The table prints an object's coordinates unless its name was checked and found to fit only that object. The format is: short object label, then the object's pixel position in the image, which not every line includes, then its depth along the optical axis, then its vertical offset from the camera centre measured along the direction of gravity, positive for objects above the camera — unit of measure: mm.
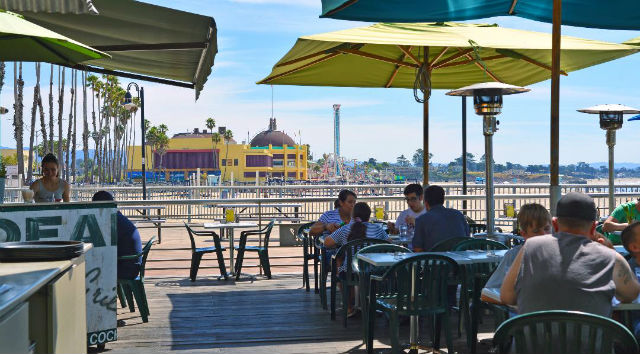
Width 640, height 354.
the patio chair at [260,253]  8688 -1029
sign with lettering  4785 -455
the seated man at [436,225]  5777 -454
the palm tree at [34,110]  48781 +4539
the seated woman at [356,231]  6039 -532
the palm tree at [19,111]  42562 +3626
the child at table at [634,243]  3676 -397
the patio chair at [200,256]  8633 -1070
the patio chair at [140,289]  6250 -1068
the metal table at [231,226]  8922 -722
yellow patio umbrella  7035 +1302
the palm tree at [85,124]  67938 +4922
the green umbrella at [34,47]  3795 +952
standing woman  7359 -164
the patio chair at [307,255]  7656 -933
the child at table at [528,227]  3780 -315
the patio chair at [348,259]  5867 -764
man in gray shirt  2979 -418
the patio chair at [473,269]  5011 -729
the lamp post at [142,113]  17922 +1454
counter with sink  2447 -561
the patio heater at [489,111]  6348 +534
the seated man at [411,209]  7219 -412
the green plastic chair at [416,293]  4766 -853
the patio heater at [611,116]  8242 +637
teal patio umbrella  5345 +1358
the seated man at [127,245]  6148 -655
